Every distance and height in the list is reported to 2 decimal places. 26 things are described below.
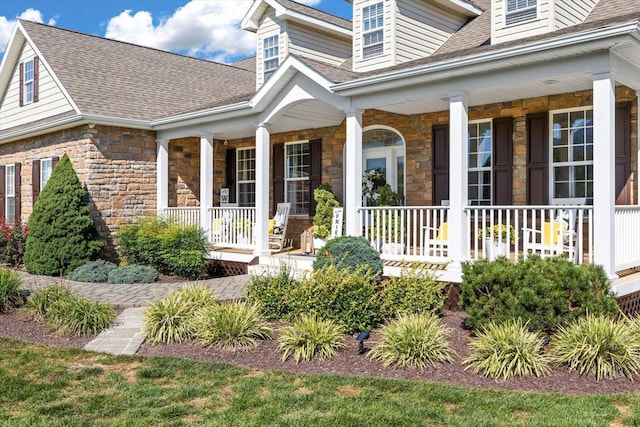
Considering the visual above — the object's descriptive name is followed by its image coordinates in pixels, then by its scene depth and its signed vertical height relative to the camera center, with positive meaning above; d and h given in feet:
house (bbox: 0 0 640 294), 25.63 +5.85
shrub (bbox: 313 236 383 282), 26.76 -2.11
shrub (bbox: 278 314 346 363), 19.33 -4.44
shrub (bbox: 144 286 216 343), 21.63 -4.15
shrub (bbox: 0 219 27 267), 45.42 -2.58
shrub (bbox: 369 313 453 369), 18.56 -4.43
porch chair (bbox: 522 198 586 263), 24.63 -1.27
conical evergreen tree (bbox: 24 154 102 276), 39.17 -1.34
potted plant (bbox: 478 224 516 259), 26.43 -1.55
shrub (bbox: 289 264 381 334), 22.18 -3.50
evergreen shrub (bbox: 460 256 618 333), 19.75 -2.86
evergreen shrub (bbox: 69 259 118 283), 36.83 -3.95
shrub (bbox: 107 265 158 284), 36.19 -4.03
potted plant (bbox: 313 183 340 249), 38.40 -0.20
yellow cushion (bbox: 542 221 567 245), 24.77 -0.92
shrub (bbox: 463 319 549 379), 17.43 -4.48
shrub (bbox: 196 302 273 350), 20.65 -4.26
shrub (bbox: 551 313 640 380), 17.25 -4.26
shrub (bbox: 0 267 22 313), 26.61 -3.75
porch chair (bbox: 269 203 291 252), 40.73 -1.21
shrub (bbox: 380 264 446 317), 24.17 -3.57
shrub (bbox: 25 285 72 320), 25.05 -3.89
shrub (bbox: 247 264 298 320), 23.99 -3.46
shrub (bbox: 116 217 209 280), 37.83 -2.39
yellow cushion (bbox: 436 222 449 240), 30.46 -1.08
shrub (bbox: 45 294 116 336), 22.72 -4.25
